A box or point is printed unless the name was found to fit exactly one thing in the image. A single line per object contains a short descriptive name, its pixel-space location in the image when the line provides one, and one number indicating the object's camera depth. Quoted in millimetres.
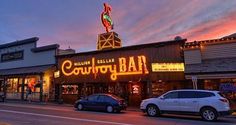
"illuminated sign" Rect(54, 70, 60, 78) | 34278
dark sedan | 21812
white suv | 16859
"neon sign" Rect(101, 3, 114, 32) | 37219
